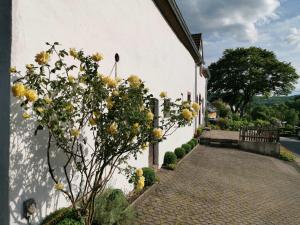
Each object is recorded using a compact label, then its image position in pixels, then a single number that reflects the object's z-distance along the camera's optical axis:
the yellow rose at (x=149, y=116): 3.82
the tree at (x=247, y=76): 40.69
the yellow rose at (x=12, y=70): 2.84
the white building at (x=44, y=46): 3.07
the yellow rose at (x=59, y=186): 3.37
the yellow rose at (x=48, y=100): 2.94
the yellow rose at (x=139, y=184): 3.84
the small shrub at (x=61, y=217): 3.68
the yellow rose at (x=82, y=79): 3.53
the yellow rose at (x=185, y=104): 4.42
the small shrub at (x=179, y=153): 11.84
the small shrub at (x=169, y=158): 10.32
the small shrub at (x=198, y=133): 19.00
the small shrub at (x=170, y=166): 10.01
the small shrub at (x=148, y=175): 7.56
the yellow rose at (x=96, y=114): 3.75
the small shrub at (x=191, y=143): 14.68
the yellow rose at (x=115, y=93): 3.76
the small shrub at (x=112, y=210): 4.60
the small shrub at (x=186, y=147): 13.16
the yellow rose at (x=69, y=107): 3.22
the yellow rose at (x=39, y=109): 2.85
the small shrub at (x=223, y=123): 30.29
